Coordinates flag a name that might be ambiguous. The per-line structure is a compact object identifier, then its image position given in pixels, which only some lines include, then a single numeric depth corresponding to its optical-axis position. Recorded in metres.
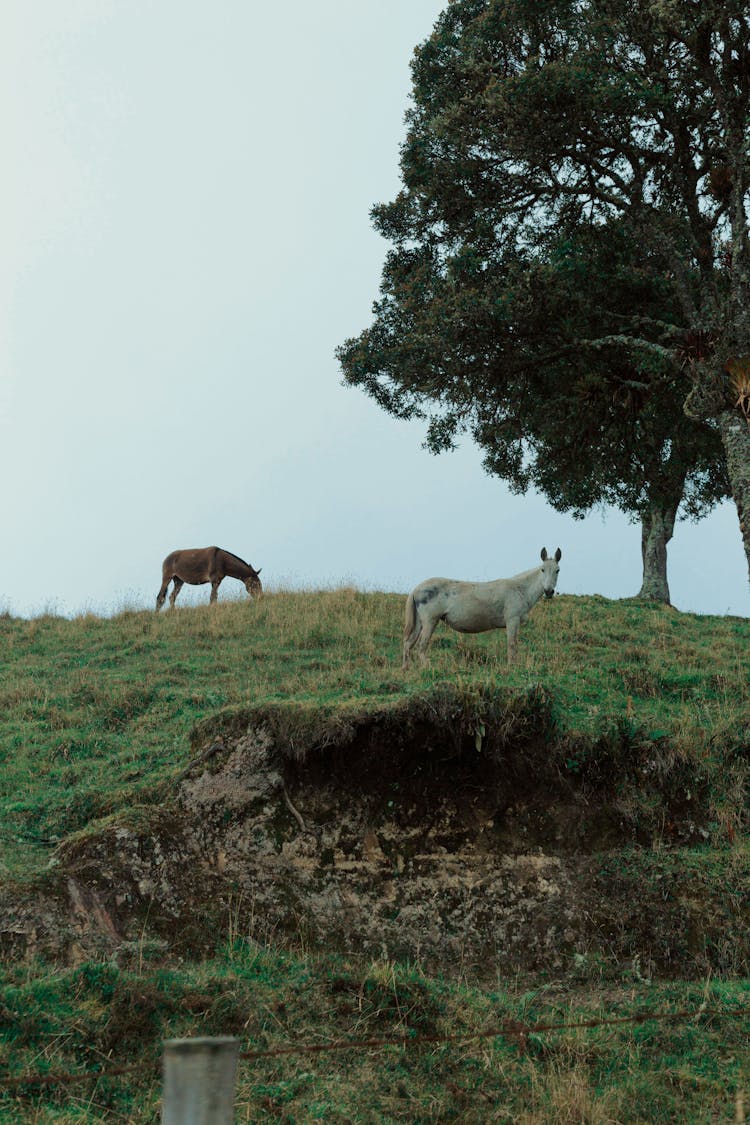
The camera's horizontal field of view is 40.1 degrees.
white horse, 19.12
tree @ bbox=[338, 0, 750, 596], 22.66
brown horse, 33.59
